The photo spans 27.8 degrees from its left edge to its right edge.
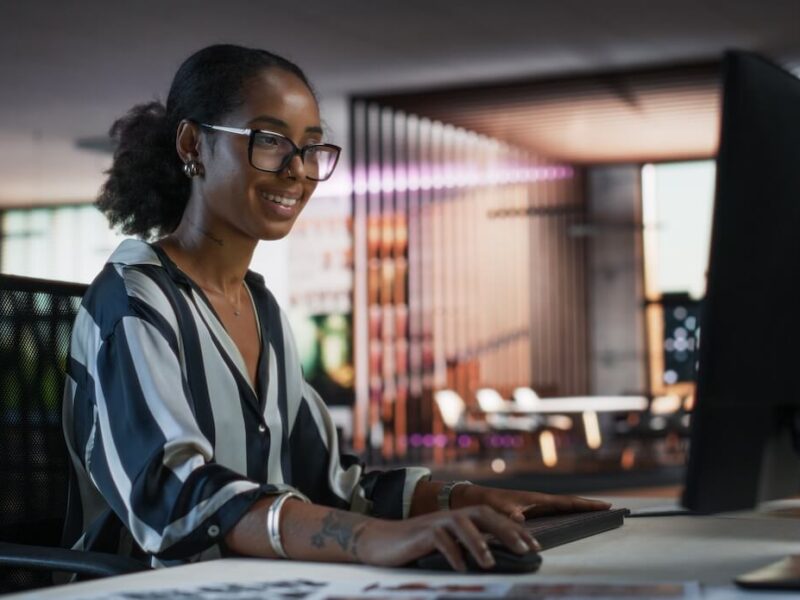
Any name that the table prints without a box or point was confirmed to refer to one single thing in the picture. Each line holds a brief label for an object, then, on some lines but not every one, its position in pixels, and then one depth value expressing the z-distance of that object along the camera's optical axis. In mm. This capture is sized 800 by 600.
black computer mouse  1392
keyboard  1571
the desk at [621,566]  1368
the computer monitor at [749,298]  1309
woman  1602
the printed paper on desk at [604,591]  1273
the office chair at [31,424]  1907
